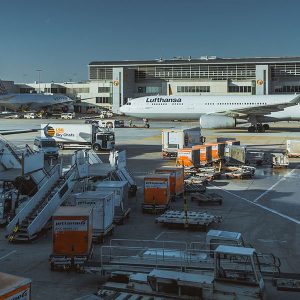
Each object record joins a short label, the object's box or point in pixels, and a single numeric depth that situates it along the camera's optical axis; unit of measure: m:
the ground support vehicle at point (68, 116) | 118.49
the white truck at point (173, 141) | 45.88
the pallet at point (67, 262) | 16.72
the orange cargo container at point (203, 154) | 40.16
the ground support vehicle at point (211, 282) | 13.08
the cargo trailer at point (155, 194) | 25.22
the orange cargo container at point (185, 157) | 38.41
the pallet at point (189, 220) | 21.78
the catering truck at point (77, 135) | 50.91
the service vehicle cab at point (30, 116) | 119.81
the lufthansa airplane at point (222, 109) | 69.75
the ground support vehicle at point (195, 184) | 30.17
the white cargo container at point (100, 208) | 19.97
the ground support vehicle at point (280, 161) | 41.13
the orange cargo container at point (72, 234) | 17.17
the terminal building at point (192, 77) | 118.75
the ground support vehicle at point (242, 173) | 35.94
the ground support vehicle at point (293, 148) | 46.72
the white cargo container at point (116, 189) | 23.56
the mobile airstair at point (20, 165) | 26.91
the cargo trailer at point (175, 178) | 28.12
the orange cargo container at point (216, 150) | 41.47
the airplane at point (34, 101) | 125.06
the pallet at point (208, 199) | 27.09
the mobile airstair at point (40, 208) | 20.30
